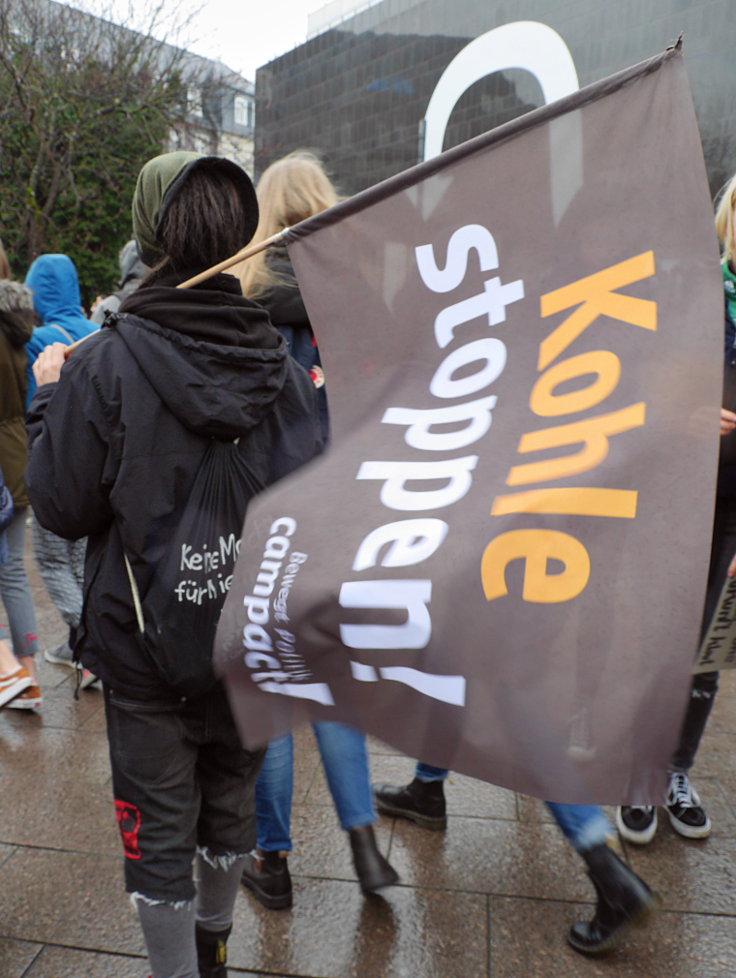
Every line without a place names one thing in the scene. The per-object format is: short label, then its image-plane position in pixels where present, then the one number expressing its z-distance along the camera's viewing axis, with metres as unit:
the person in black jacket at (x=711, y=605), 2.50
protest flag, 1.31
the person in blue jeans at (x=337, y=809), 2.52
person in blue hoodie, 3.98
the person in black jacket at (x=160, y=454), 1.73
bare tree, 14.58
